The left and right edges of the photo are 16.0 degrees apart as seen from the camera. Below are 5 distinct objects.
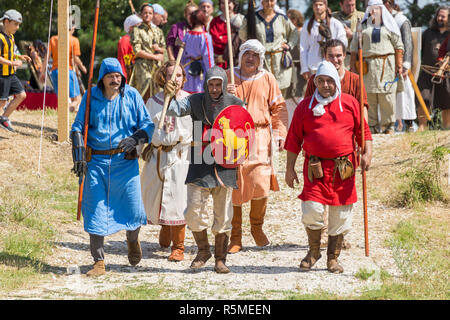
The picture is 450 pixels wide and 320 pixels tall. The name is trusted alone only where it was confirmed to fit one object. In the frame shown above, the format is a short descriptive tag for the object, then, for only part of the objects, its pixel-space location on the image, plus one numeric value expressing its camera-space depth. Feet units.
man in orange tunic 49.58
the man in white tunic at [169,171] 49.10
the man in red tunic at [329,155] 43.34
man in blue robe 44.82
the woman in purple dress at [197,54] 69.49
